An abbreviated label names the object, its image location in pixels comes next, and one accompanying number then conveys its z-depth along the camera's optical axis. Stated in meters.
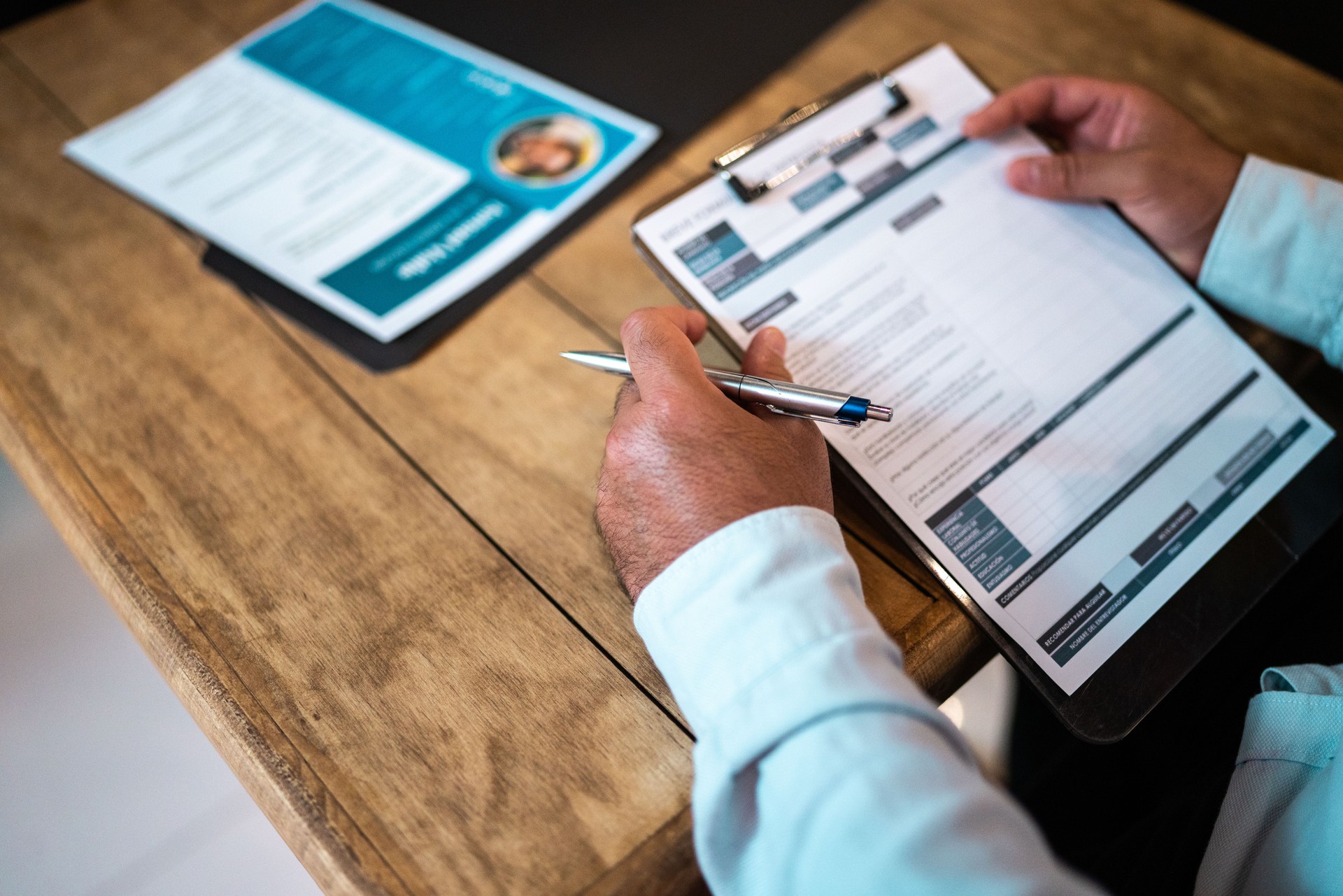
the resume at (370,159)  0.72
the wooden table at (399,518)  0.46
